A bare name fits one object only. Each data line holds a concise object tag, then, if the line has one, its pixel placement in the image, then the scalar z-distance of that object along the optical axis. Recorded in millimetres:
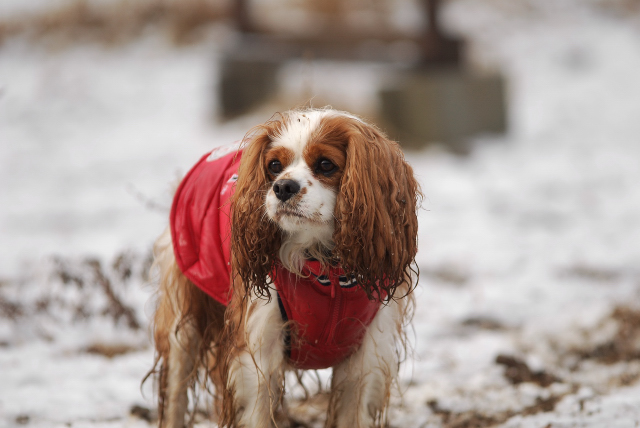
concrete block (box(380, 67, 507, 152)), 17562
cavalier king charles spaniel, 4719
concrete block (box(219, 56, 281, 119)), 18719
